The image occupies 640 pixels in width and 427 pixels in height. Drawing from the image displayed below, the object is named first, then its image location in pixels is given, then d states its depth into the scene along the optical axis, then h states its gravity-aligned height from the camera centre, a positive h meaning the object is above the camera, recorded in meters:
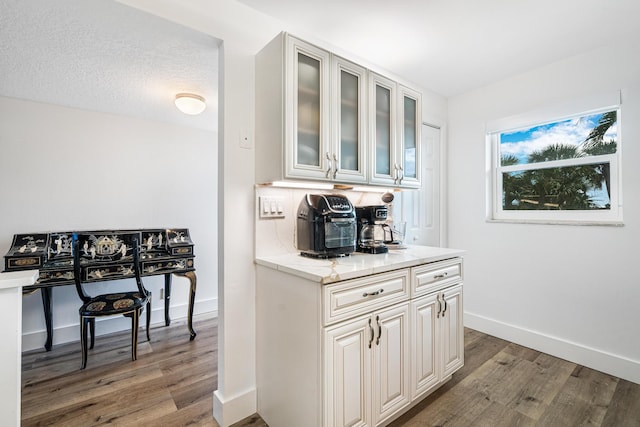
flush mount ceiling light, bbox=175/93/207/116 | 2.48 +0.96
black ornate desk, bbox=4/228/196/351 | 2.29 -0.36
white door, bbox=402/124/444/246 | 2.88 +0.13
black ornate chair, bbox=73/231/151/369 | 2.25 -0.45
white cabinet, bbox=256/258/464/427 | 1.32 -0.68
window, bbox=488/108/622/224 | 2.23 +0.36
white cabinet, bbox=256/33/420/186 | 1.55 +0.58
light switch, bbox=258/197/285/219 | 1.78 +0.05
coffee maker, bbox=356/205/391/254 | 1.99 -0.10
